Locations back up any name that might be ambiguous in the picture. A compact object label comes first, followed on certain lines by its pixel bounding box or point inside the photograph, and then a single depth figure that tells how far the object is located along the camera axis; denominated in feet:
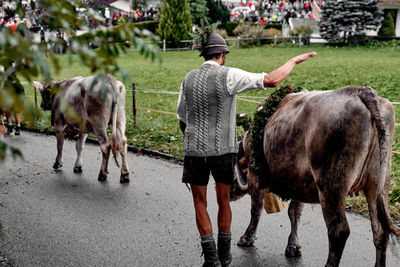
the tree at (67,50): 5.97
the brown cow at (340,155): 12.37
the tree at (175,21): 105.70
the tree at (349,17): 100.22
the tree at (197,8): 140.56
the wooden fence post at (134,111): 38.32
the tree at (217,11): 151.74
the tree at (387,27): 107.65
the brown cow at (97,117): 26.04
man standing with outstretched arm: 13.85
